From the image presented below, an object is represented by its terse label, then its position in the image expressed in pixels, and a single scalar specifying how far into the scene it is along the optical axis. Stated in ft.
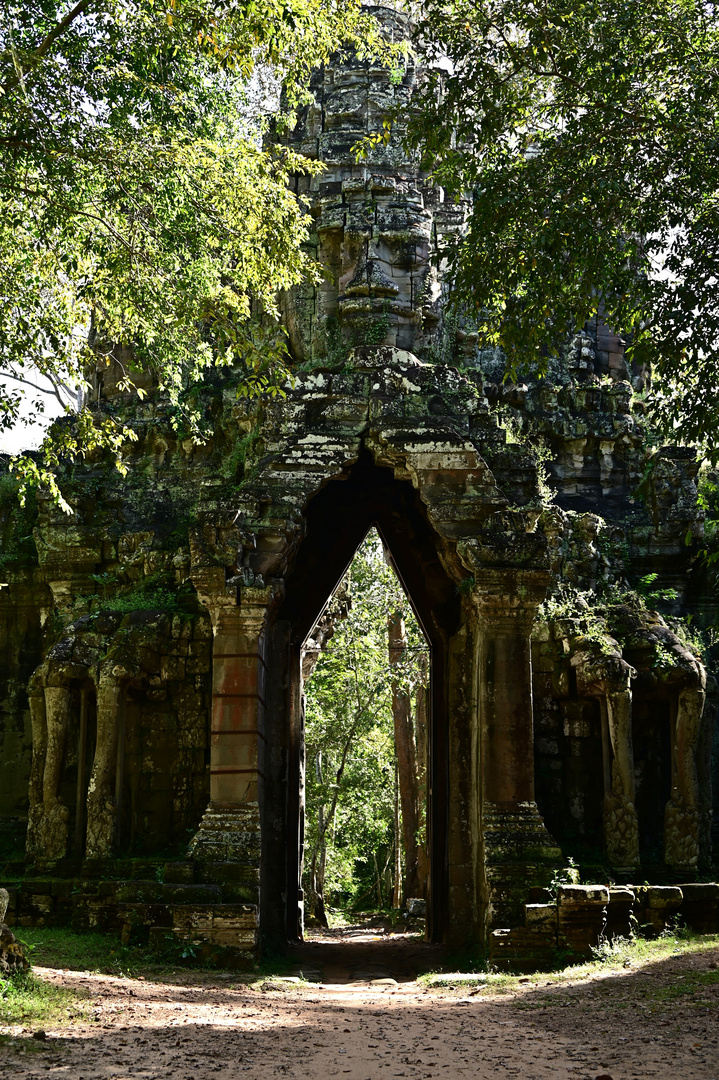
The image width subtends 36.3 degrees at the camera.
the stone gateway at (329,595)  38.88
